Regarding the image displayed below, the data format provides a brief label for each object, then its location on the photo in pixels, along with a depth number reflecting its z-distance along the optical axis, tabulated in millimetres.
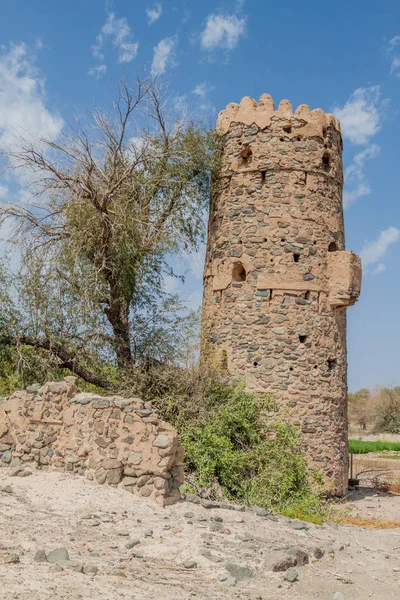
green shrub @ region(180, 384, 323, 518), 11484
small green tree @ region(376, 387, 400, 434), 47156
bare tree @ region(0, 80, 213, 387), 14133
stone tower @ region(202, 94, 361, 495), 13945
